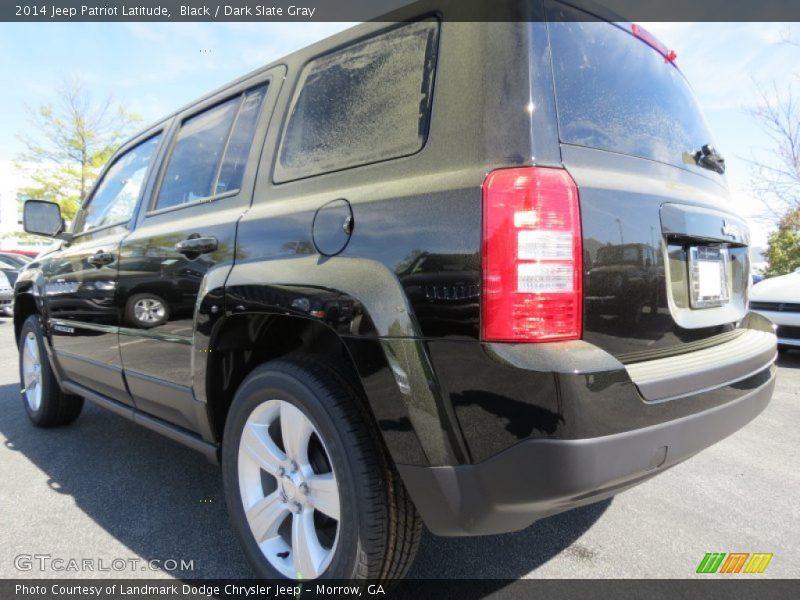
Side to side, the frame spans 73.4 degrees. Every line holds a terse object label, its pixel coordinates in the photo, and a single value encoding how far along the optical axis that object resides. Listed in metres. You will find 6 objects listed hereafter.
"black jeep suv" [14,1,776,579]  1.32
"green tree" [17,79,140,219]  22.27
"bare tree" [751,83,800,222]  13.67
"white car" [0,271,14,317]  11.16
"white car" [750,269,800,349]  5.89
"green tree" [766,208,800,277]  16.14
